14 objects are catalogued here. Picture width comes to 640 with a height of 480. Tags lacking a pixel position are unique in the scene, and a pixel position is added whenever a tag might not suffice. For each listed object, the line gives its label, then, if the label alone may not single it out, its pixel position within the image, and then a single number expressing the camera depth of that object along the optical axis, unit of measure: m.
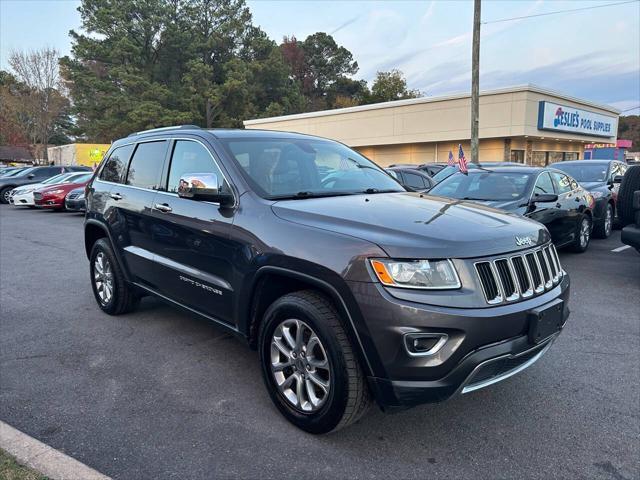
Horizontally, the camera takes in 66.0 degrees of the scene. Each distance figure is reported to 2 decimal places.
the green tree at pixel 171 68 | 42.78
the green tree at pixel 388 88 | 53.41
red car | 16.89
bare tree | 42.72
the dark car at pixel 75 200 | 15.38
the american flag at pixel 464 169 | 8.09
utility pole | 16.06
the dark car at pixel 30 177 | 22.30
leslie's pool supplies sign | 24.72
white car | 18.17
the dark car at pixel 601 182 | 9.77
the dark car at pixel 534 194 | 7.14
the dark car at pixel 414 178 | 12.02
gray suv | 2.47
